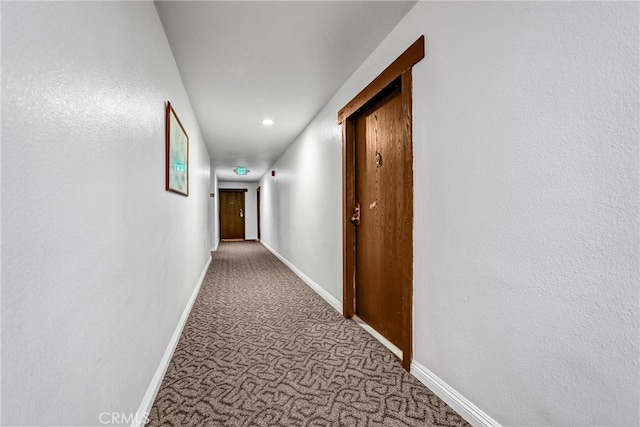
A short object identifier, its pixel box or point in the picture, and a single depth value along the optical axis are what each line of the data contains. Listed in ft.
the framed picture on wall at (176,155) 6.89
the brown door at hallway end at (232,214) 37.73
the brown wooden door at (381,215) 6.93
